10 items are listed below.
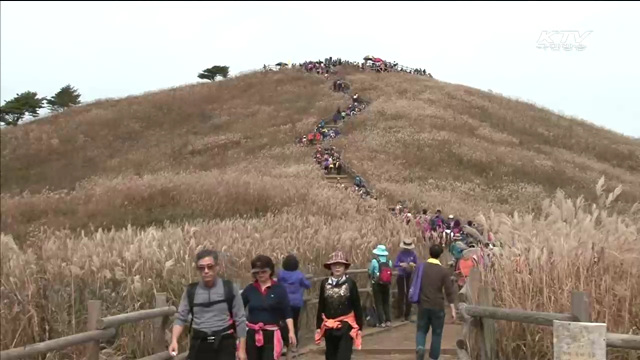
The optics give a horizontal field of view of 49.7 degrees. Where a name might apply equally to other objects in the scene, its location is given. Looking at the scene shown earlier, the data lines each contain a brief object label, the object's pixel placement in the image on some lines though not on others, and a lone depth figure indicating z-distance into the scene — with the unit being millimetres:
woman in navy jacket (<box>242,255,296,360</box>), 6641
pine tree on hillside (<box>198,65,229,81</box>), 99562
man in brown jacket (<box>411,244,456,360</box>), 8570
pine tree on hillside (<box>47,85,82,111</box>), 84375
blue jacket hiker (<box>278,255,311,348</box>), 8891
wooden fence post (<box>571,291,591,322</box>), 5402
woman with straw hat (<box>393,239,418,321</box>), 13000
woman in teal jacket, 12031
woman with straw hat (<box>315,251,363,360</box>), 7219
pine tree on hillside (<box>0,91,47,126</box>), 65250
